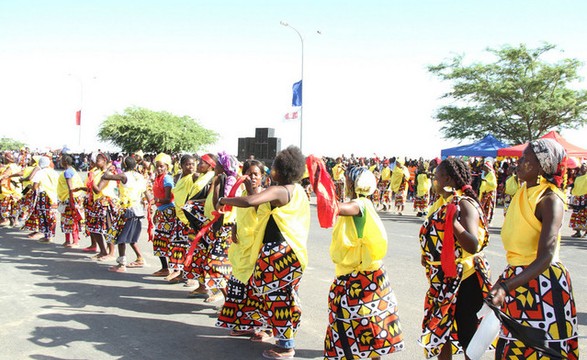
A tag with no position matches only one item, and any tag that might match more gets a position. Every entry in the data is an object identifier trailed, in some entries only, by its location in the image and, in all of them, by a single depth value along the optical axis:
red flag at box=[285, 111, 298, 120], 28.80
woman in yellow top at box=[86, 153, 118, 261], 9.02
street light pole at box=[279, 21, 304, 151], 28.95
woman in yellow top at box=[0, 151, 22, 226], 12.19
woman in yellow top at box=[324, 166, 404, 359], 4.00
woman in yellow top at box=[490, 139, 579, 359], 2.95
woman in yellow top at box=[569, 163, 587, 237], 13.38
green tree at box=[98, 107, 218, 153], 58.00
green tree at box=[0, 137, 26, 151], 96.82
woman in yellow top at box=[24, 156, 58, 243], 10.69
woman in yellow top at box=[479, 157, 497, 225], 14.34
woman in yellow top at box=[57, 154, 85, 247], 10.16
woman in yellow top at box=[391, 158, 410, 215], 18.40
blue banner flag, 29.00
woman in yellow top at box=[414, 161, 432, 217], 17.44
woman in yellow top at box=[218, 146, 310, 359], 4.71
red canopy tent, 22.72
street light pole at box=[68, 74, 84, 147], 51.25
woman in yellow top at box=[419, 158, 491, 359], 3.90
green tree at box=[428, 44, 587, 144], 36.16
